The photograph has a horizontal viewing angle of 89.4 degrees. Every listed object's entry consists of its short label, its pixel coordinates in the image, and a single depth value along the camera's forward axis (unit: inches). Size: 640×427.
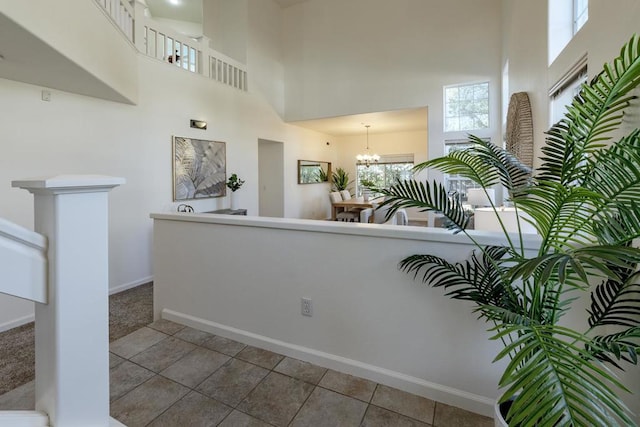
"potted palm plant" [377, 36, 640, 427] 29.7
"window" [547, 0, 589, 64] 94.9
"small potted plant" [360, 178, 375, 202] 317.2
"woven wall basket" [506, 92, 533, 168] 119.7
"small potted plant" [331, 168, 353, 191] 363.8
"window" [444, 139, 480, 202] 242.1
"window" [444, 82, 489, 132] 219.6
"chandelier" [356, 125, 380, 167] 324.5
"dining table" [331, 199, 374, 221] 293.4
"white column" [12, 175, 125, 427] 24.0
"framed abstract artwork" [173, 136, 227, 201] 179.2
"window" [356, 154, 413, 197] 363.9
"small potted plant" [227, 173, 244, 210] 212.8
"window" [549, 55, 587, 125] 78.0
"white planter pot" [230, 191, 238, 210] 216.1
